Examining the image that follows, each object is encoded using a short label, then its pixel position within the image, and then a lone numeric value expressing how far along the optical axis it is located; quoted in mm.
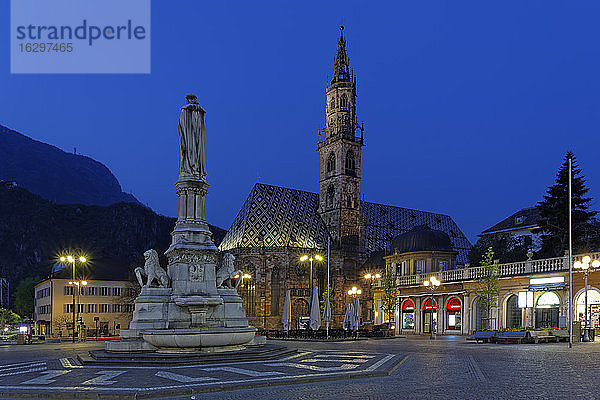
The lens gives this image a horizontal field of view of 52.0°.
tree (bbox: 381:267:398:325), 58438
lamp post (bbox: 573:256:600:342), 36188
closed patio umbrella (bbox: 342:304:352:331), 48366
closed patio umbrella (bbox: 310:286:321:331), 45031
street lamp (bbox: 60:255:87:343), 42975
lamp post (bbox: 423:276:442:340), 53856
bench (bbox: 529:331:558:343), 34816
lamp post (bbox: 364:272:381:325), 69188
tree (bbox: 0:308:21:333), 88938
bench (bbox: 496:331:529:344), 34594
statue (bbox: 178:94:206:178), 24906
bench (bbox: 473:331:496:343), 36219
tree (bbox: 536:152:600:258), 62281
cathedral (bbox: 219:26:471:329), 77562
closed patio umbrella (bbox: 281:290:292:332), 50406
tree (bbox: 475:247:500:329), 46812
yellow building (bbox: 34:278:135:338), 74688
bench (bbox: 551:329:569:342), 35869
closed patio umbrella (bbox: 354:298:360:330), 47166
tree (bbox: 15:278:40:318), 107438
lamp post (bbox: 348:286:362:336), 47341
